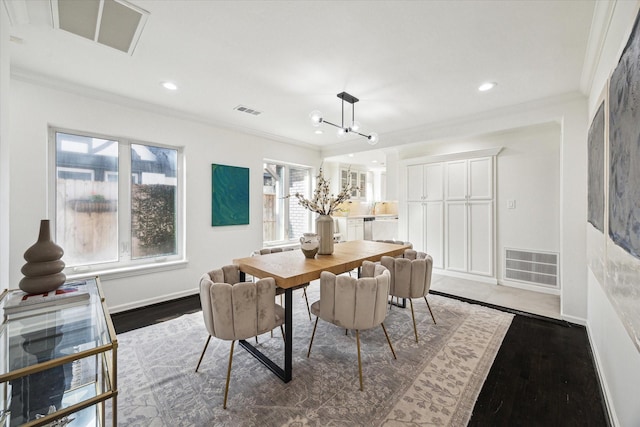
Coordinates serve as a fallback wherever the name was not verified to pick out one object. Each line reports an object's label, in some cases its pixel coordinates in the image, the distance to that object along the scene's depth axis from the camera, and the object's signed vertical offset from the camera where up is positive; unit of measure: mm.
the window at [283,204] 4867 +177
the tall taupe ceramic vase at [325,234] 2658 -209
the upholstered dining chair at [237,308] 1636 -610
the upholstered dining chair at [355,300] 1797 -607
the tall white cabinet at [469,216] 4164 -42
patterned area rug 1555 -1186
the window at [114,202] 2834 +140
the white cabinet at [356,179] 6707 +919
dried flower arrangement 2693 +143
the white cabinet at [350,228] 6250 -355
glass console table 1008 -568
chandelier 2538 +955
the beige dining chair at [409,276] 2453 -591
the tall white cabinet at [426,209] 4660 +84
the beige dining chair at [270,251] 2891 -435
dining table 1831 -430
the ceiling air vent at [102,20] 1622 +1297
